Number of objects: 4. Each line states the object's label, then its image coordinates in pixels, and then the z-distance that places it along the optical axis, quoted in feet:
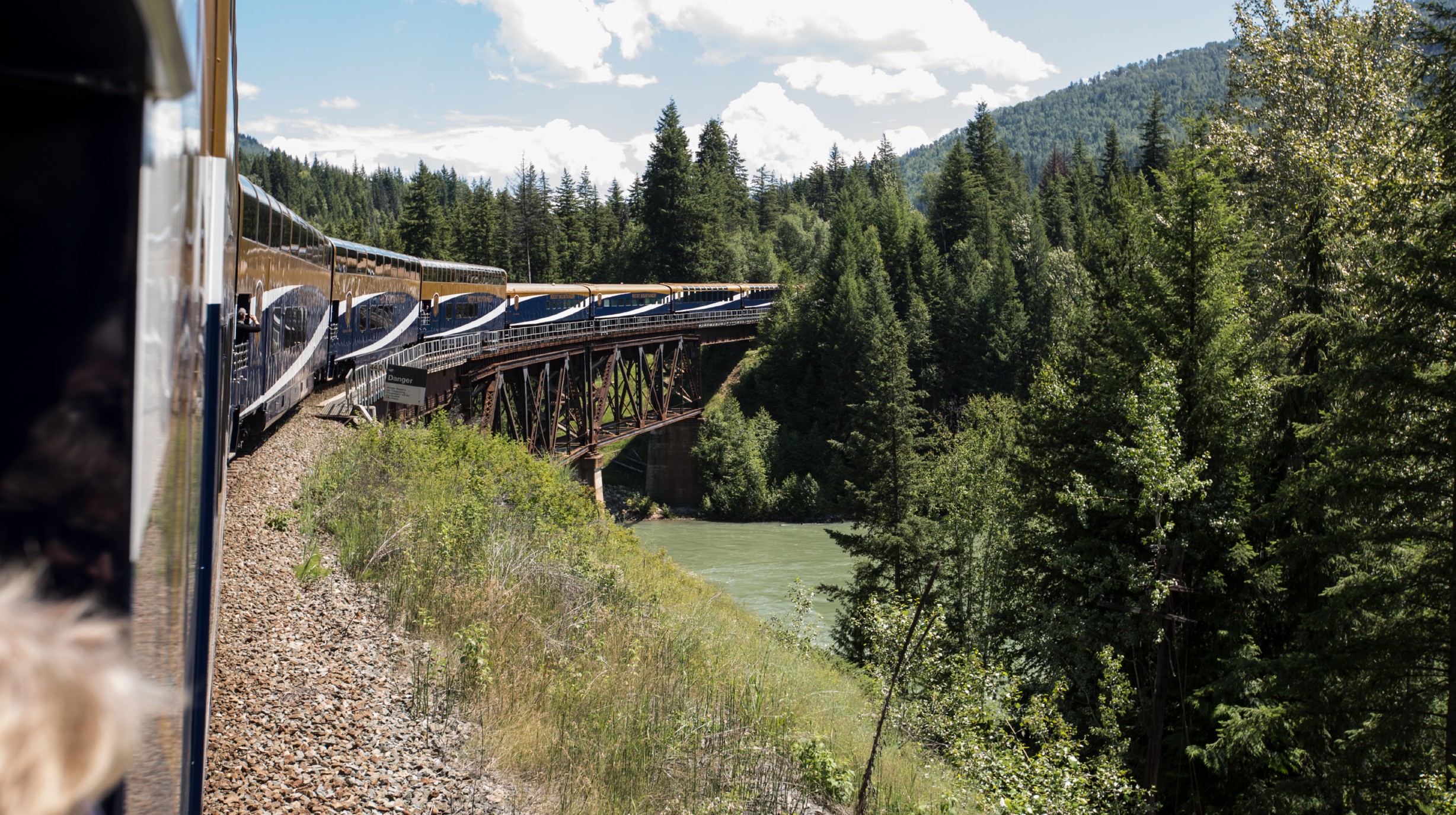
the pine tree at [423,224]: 271.69
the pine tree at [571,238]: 305.94
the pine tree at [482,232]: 284.00
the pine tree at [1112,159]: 252.21
